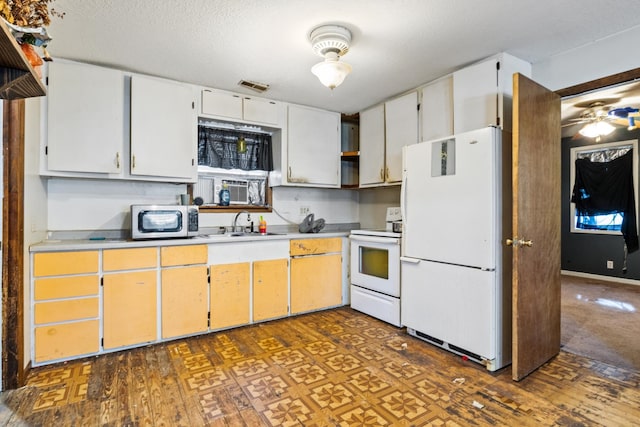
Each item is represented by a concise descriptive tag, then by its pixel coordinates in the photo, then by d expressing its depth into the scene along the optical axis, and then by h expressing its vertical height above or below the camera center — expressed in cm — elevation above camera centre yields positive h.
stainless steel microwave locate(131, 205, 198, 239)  273 -7
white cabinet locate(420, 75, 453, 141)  299 +100
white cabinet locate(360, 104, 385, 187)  371 +80
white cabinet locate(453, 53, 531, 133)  256 +100
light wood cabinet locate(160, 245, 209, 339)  278 -67
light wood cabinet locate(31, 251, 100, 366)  234 -69
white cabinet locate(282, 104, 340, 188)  374 +79
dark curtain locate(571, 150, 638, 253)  500 +40
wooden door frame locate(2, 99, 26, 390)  201 -22
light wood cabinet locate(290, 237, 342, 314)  347 -66
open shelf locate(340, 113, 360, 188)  429 +91
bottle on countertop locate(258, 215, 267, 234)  363 -15
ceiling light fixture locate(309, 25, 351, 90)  222 +119
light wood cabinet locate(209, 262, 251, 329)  300 -77
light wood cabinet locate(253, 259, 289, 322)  323 -77
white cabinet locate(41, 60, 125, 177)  259 +77
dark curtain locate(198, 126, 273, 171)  350 +72
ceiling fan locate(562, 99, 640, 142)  378 +122
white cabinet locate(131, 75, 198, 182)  289 +77
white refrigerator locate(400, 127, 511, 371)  231 -23
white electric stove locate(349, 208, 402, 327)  314 -60
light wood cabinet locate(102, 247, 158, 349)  255 -67
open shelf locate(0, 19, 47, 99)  83 +42
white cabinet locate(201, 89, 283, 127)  327 +112
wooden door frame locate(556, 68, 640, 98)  219 +95
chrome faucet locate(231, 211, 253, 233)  364 -9
